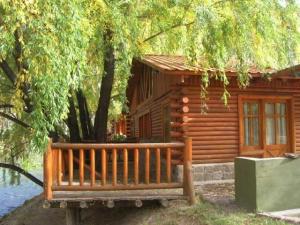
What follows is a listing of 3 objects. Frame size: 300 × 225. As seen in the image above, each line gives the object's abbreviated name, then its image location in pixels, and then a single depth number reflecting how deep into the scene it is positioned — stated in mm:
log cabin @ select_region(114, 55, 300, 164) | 11984
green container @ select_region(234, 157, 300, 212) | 8609
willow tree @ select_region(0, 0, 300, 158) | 7355
